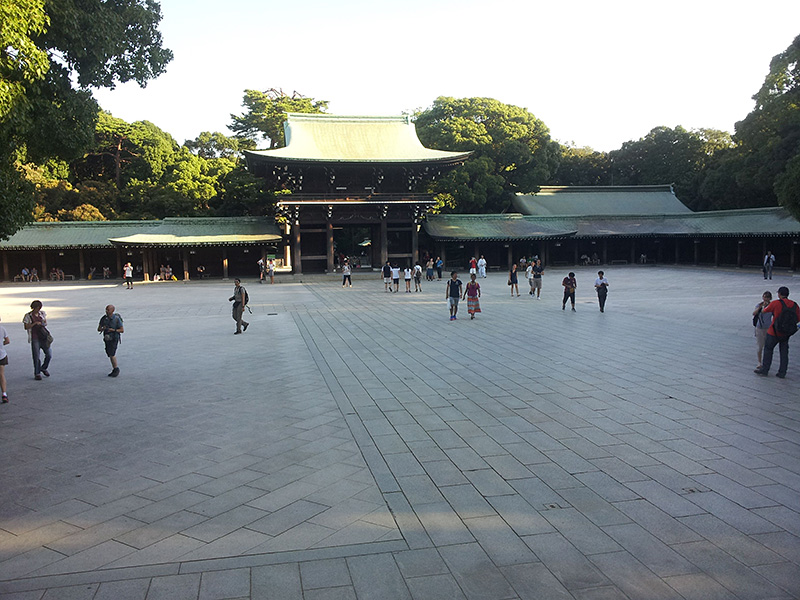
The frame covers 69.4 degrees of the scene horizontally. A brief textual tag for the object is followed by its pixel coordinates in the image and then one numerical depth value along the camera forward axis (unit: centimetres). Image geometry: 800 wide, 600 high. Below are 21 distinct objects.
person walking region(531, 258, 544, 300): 2281
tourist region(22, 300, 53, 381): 1043
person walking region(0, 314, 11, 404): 876
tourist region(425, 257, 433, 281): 3466
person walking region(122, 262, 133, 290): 3225
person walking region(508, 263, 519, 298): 2333
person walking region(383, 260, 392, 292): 2733
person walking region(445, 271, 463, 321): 1707
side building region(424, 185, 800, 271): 3981
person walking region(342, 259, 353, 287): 3133
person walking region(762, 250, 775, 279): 2966
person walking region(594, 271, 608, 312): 1833
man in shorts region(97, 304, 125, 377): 1061
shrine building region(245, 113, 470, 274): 3672
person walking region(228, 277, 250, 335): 1555
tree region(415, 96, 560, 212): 4634
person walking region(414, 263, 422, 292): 2764
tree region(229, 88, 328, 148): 5678
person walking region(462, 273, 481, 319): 1756
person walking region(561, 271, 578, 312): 1881
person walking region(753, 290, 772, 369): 985
